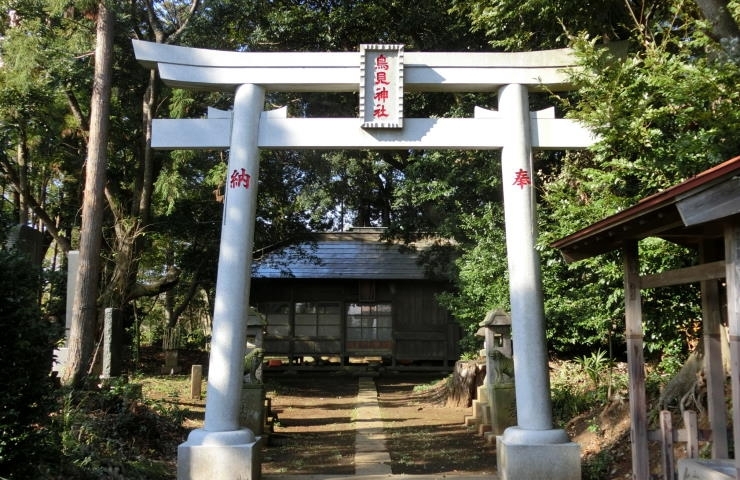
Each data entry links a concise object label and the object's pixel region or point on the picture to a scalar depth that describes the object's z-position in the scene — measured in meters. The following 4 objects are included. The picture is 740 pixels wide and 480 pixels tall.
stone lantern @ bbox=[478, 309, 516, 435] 10.30
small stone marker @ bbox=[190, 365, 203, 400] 13.80
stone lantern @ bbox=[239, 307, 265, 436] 10.17
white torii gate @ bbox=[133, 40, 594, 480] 7.47
